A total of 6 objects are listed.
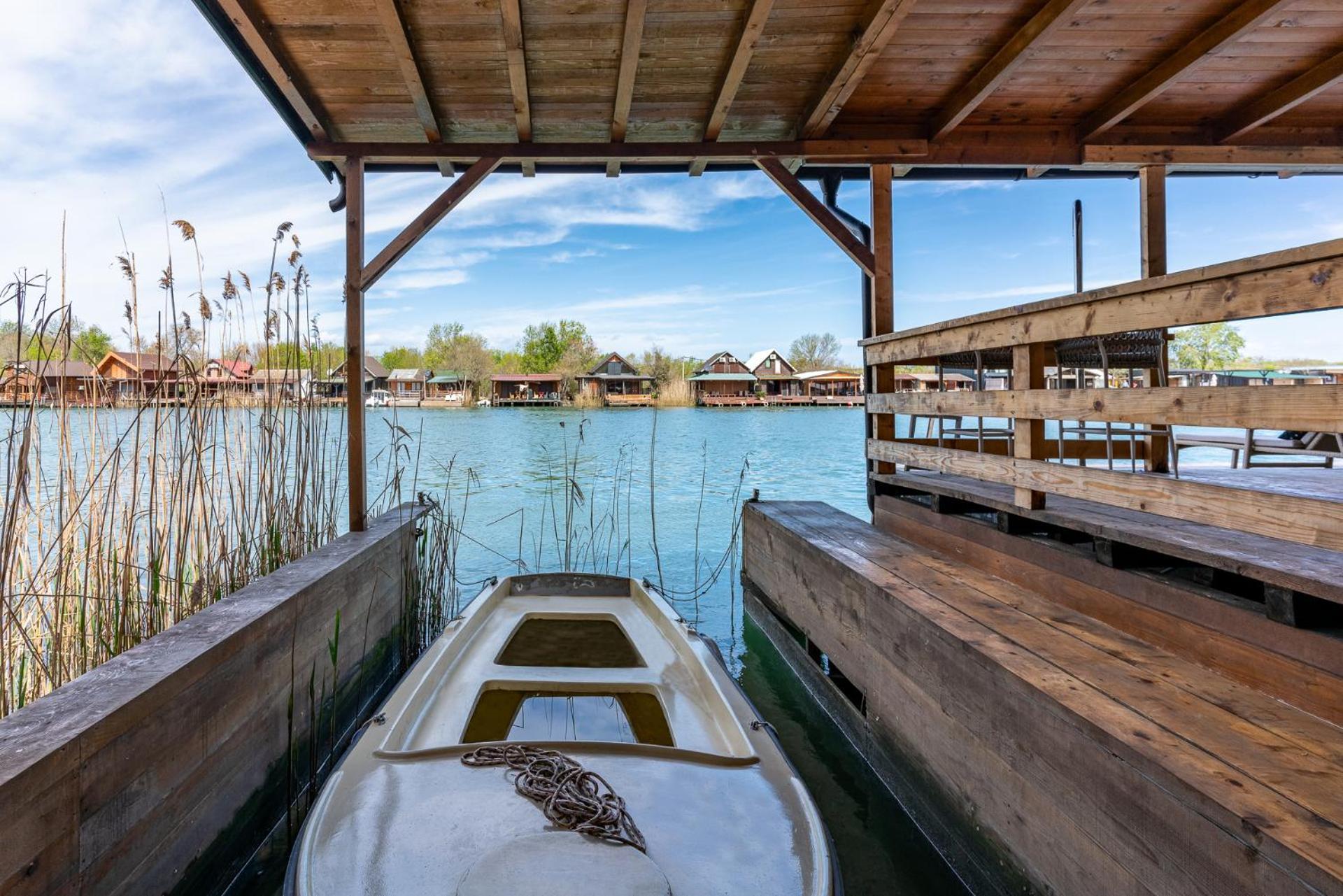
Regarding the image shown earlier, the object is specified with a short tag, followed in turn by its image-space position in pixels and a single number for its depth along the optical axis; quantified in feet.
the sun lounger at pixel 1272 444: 12.03
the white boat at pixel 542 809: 4.00
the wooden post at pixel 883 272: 12.93
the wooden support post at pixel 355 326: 11.86
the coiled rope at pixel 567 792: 4.34
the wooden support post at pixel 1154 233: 11.85
